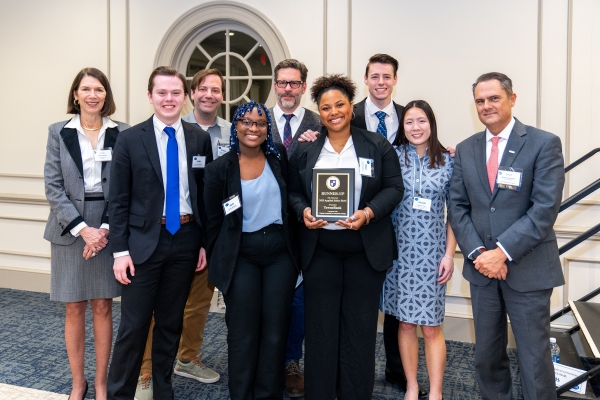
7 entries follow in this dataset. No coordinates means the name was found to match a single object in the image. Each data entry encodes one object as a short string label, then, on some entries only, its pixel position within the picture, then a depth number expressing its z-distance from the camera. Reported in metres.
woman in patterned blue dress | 2.73
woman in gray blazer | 2.69
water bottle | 3.03
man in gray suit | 2.38
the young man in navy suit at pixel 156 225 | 2.58
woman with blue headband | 2.55
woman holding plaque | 2.55
